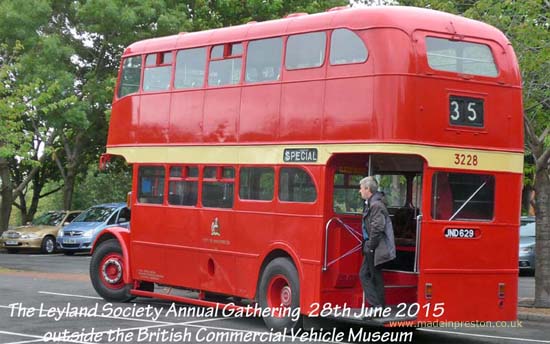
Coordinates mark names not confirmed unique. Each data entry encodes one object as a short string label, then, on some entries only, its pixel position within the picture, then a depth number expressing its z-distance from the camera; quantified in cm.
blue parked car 3462
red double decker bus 1306
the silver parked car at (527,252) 2728
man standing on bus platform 1296
